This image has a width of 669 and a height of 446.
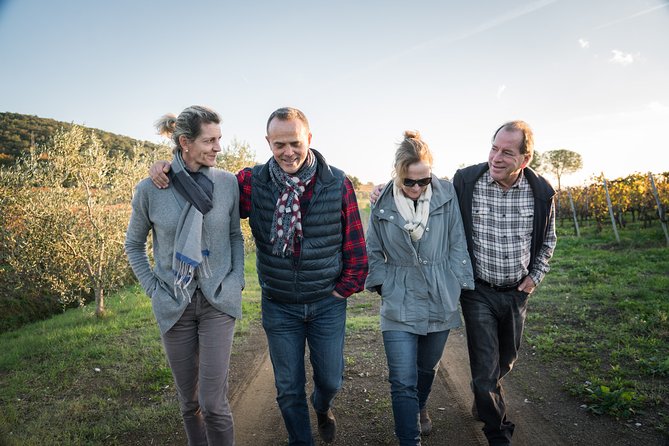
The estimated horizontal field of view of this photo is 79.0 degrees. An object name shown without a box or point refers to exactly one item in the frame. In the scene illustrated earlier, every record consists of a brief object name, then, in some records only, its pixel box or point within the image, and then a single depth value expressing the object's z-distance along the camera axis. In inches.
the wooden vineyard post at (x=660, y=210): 481.7
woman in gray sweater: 109.7
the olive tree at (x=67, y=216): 325.7
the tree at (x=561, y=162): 2428.6
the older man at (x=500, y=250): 133.1
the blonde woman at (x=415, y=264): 126.0
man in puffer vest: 117.8
